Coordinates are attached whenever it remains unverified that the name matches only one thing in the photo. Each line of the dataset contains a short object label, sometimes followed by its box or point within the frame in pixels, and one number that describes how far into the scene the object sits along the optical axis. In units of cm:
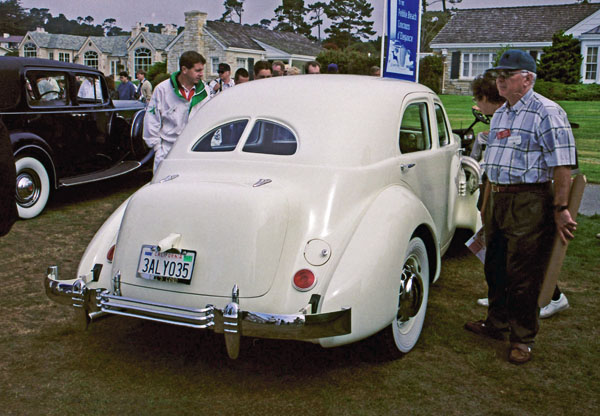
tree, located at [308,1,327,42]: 8600
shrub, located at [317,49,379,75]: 4284
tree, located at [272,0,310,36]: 8769
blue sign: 847
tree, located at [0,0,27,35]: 11531
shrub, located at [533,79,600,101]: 2747
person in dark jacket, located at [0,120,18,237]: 221
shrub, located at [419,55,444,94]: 3969
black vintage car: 770
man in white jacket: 628
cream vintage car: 333
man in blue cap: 368
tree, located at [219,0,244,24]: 9438
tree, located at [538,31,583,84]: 3052
